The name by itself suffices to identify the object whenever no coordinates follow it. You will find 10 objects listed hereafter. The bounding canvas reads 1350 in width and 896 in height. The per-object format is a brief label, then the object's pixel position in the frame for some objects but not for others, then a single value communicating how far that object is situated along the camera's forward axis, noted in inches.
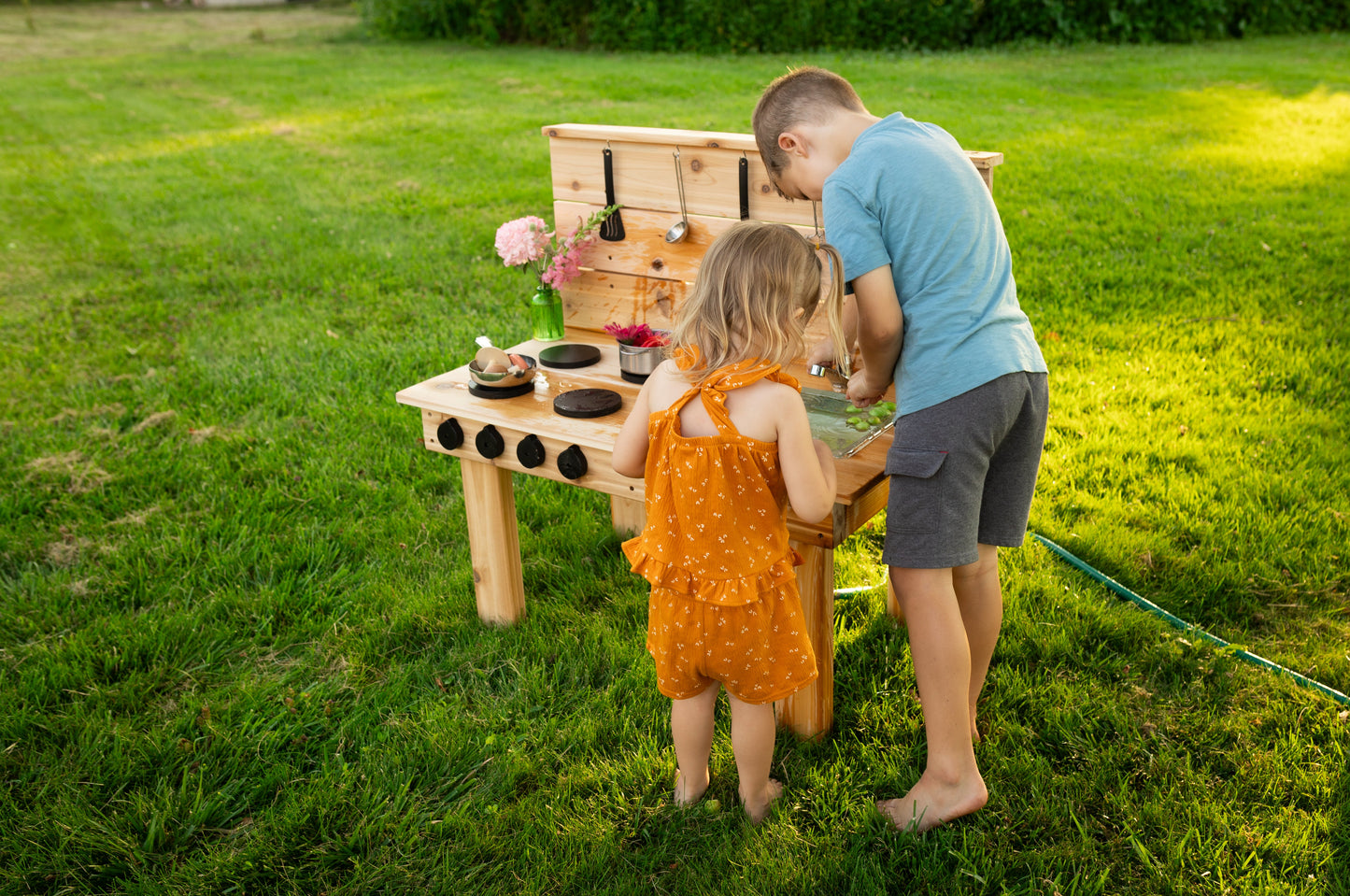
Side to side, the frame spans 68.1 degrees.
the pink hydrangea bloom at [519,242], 120.3
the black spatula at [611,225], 126.7
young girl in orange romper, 77.5
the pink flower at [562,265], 126.1
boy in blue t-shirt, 80.0
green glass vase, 127.0
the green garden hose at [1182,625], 104.4
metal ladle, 119.9
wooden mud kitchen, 96.8
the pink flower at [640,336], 114.5
